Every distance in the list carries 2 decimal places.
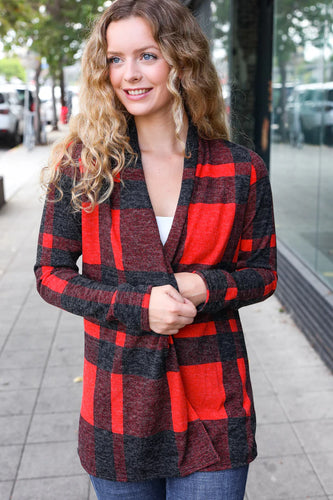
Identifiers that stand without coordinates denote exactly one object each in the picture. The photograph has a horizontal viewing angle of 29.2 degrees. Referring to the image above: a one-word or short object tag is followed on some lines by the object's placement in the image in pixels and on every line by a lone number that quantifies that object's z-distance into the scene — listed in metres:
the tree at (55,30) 15.12
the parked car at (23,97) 24.38
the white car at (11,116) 22.39
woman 1.67
